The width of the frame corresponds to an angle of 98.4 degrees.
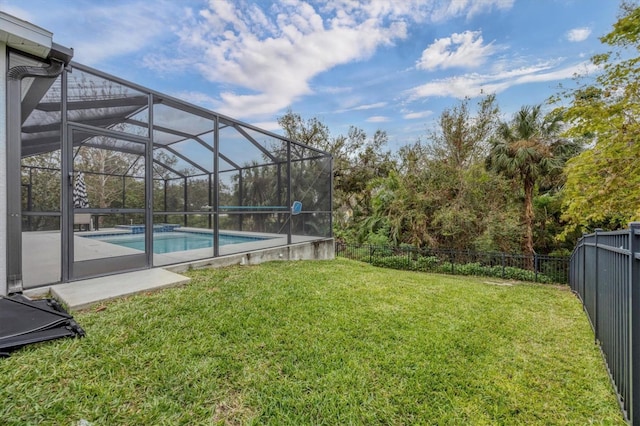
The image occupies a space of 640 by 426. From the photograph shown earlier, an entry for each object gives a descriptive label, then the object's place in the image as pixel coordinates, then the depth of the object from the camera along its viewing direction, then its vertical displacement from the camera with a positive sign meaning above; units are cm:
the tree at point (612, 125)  633 +208
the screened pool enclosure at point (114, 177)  377 +62
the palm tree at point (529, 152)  1041 +218
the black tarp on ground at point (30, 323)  227 -101
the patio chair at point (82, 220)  404 -12
